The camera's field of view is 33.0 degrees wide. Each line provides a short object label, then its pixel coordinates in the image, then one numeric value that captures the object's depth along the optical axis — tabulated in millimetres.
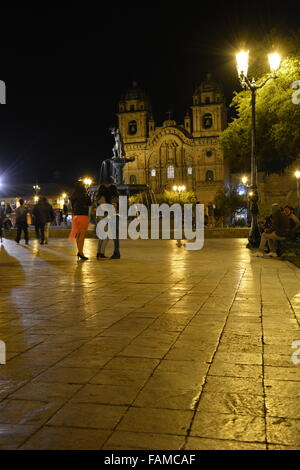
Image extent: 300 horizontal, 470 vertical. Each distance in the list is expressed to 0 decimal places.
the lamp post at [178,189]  51531
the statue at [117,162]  31531
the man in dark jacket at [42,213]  15648
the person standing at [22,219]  16281
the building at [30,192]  75625
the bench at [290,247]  11205
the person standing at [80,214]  10664
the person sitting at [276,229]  11148
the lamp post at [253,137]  14023
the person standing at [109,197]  10648
